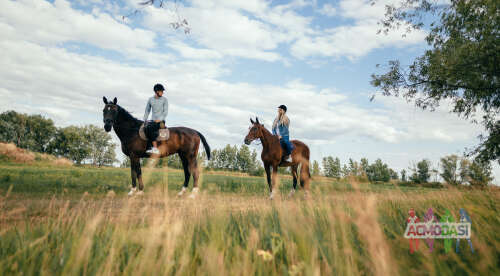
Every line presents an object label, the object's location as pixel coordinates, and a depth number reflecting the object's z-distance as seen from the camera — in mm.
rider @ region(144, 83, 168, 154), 9859
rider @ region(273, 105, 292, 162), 11141
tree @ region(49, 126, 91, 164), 85250
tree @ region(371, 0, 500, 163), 12430
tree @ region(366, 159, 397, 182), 93162
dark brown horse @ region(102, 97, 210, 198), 9344
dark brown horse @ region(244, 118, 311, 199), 10500
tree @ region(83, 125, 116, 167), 91438
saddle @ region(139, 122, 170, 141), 9688
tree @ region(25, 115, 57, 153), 82562
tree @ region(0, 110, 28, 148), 80938
